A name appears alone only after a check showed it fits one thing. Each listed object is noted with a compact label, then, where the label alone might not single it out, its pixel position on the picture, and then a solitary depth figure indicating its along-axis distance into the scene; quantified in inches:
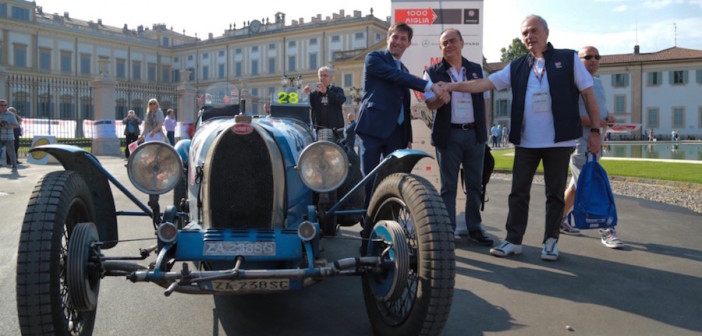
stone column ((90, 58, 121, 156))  870.4
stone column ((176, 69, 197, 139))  1029.5
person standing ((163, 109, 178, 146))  685.3
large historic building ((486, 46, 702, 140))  2284.7
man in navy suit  171.2
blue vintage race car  93.4
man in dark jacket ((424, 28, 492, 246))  190.1
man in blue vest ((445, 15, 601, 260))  171.0
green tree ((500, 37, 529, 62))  2517.8
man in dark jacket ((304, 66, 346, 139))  280.8
